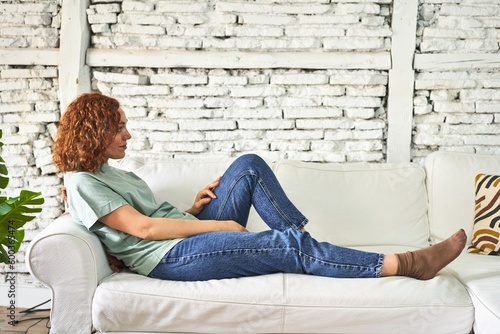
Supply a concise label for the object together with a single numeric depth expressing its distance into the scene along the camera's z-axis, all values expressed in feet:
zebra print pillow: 9.32
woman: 7.60
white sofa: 7.29
